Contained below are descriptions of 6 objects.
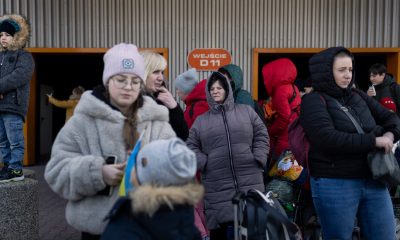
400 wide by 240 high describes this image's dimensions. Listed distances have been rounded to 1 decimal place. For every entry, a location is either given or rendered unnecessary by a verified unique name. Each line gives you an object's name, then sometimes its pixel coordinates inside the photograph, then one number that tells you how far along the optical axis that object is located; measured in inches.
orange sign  343.9
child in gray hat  79.5
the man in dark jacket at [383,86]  262.8
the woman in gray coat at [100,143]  90.8
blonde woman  128.5
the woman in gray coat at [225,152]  158.6
